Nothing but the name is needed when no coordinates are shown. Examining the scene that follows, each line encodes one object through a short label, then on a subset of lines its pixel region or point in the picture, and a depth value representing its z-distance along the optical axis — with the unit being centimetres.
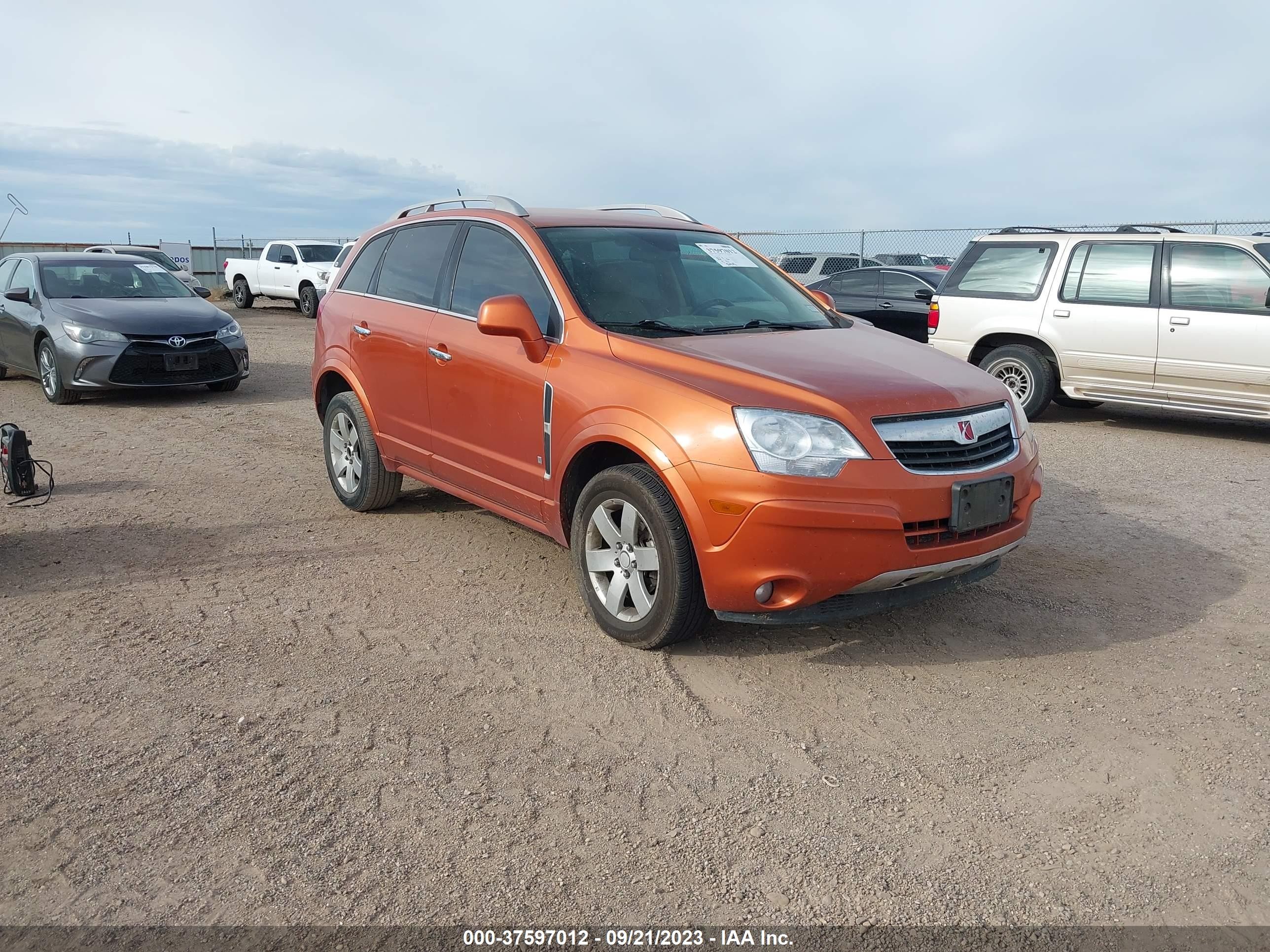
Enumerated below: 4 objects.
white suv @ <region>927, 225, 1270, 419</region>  873
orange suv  372
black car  1438
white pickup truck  2306
